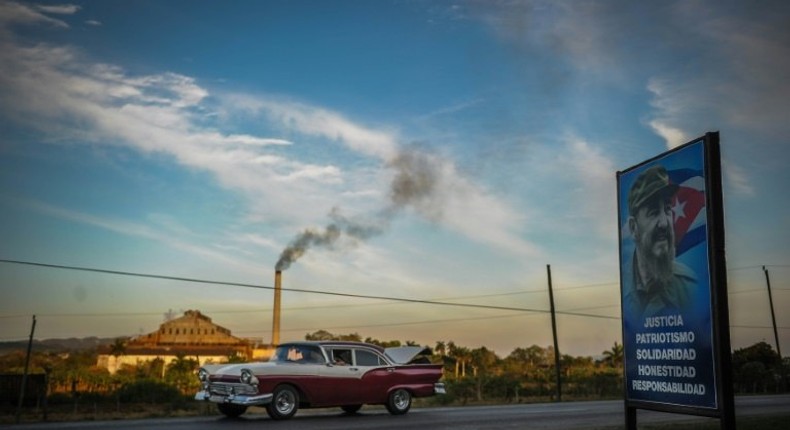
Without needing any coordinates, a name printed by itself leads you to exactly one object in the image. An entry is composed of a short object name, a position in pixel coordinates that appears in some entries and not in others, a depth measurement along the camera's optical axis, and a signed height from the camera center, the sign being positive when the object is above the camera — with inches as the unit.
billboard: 327.6 +42.3
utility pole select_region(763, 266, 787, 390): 2273.7 +143.2
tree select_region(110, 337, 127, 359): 4659.2 +36.4
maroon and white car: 653.9 -19.5
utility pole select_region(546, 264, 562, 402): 1625.5 +75.9
